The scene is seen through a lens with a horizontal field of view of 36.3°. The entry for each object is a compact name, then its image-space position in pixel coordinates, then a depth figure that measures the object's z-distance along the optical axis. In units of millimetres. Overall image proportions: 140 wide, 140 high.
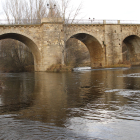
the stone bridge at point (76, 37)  28438
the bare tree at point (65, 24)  28359
